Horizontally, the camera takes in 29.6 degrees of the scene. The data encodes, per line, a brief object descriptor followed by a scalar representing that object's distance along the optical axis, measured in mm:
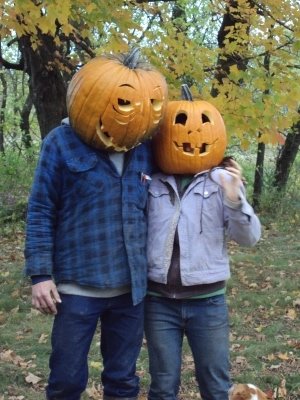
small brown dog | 3150
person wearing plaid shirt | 2727
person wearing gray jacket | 2758
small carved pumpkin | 2840
